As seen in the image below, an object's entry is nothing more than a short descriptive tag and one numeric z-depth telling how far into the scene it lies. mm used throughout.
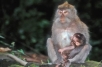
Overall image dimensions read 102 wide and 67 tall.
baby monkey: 11742
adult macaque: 13038
